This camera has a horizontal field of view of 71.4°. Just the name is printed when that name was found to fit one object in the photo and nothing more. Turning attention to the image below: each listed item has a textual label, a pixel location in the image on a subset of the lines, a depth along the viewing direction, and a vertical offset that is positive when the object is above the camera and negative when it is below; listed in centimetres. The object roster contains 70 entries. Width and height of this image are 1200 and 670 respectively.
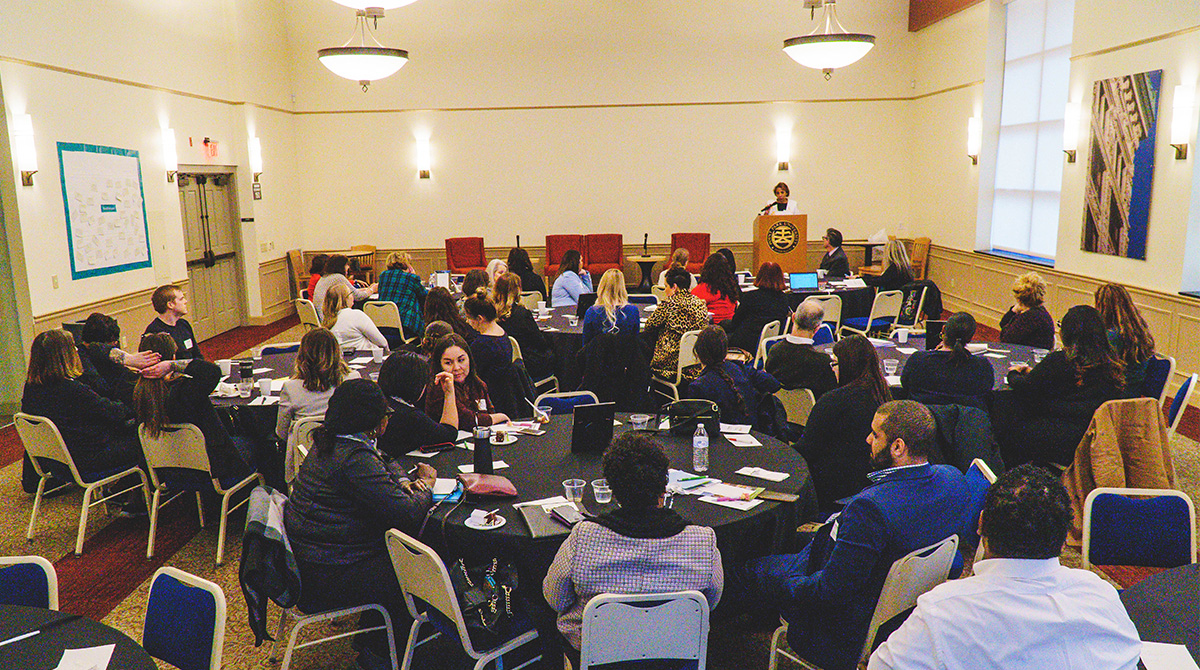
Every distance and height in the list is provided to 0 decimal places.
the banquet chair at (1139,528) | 305 -120
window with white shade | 1023 +95
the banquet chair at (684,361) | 639 -121
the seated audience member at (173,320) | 631 -87
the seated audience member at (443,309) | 600 -76
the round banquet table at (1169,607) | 229 -118
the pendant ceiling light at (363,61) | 884 +152
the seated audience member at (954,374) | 485 -100
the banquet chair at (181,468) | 457 -146
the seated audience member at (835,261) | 1048 -75
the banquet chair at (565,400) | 502 -118
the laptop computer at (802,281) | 954 -92
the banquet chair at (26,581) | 278 -124
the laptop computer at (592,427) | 396 -106
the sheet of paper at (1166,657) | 213 -117
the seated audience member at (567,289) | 882 -91
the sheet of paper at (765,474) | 365 -119
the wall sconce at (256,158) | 1224 +68
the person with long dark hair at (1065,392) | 480 -112
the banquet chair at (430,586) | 278 -132
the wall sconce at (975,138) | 1167 +86
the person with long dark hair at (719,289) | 813 -85
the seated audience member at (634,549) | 262 -109
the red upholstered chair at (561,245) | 1418 -72
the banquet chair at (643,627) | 253 -130
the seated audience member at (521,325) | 677 -100
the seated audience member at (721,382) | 466 -101
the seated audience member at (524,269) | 949 -75
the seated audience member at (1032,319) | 638 -91
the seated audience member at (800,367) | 516 -102
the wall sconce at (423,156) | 1418 +79
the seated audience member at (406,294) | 863 -93
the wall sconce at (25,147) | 745 +52
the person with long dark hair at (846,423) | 405 -108
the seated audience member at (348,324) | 654 -94
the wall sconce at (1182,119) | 746 +70
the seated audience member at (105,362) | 554 -106
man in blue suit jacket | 278 -112
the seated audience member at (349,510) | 316 -116
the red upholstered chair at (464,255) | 1394 -86
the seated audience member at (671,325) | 664 -97
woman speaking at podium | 1348 -5
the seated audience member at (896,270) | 940 -78
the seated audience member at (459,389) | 437 -98
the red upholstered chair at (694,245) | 1413 -73
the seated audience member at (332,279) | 912 -82
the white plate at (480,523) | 316 -121
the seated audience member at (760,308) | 745 -95
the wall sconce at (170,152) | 1011 +63
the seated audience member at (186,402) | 455 -107
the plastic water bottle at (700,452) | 372 -112
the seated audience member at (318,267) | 922 -69
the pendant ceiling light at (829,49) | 952 +175
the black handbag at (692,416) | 418 -107
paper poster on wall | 831 -5
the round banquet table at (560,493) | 315 -121
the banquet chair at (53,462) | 466 -148
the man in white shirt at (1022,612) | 189 -94
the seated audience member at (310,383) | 459 -98
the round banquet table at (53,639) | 232 -125
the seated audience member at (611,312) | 657 -86
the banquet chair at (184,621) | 248 -125
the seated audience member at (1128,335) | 506 -82
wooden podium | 1273 -58
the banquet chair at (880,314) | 884 -120
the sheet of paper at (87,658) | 229 -125
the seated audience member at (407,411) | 386 -97
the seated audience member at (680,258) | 1039 -70
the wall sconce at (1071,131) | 929 +75
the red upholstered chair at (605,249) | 1415 -79
